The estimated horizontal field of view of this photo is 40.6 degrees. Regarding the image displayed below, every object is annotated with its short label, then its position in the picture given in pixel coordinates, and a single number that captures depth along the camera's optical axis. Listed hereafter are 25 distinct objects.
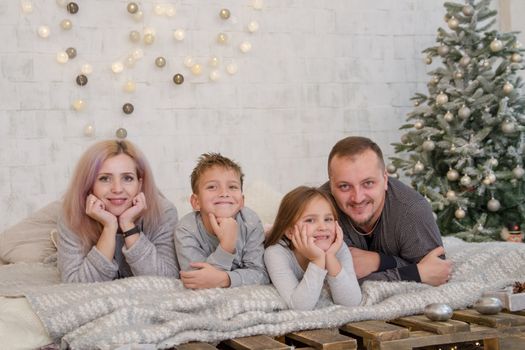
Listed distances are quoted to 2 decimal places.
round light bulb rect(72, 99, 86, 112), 3.98
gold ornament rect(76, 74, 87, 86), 4.00
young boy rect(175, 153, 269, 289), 2.18
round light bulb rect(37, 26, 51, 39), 3.95
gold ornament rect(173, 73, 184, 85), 4.18
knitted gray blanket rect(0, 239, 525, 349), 1.74
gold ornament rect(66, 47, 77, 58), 3.98
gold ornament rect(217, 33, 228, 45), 4.29
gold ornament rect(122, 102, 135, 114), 4.07
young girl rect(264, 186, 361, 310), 2.06
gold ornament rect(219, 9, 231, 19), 4.29
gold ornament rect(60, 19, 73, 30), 3.97
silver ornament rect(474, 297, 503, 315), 1.95
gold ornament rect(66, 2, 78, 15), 3.99
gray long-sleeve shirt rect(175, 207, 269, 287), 2.19
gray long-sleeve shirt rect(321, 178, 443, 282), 2.43
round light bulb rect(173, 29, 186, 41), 4.20
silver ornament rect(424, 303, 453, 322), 1.89
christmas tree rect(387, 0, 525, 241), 4.00
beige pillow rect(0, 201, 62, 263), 2.86
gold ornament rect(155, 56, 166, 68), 4.14
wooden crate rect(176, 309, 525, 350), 1.72
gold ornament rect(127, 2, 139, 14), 4.08
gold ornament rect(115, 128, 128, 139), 4.05
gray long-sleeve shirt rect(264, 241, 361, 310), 2.04
